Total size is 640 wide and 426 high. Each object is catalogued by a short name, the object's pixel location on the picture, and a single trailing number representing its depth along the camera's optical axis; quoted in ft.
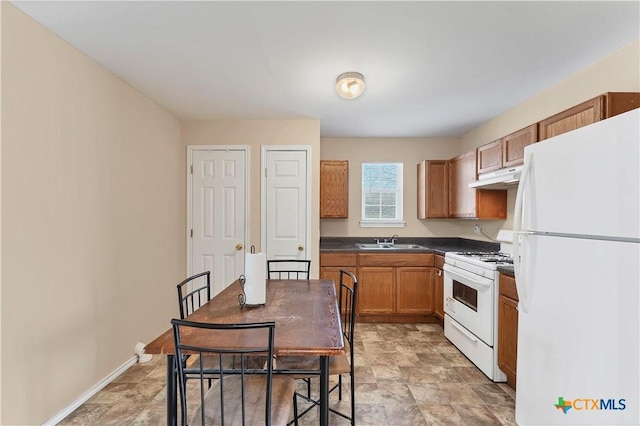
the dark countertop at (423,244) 12.60
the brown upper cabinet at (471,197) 11.41
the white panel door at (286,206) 12.39
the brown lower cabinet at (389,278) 12.60
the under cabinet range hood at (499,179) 8.84
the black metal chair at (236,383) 3.88
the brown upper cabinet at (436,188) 13.64
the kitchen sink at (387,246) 14.07
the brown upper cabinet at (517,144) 8.44
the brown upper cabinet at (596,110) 6.29
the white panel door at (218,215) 12.40
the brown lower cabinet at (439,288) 11.89
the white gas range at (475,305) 8.29
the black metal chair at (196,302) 5.29
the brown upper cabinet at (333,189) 13.82
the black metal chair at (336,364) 5.72
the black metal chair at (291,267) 12.26
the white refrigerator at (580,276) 3.98
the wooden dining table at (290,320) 4.22
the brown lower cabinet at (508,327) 7.50
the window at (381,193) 15.23
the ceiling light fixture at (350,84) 8.20
